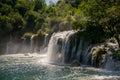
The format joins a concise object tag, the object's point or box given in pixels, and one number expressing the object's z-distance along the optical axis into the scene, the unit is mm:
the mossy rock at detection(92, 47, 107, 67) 39322
